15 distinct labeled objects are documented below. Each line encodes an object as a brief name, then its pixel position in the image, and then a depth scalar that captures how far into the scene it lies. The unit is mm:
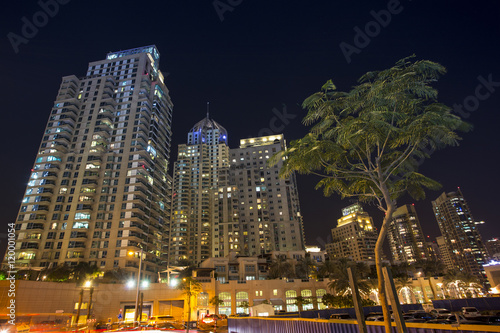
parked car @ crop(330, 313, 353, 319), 27591
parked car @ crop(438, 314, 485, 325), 26703
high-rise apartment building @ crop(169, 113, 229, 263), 155125
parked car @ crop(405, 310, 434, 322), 28083
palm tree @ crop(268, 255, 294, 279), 83562
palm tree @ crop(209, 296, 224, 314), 61500
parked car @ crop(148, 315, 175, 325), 47588
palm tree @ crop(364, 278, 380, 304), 63603
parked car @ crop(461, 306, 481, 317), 28547
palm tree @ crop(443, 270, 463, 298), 67938
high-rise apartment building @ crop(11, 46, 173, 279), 81688
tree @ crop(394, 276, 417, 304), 70750
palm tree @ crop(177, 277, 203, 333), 58153
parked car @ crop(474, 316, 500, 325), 23162
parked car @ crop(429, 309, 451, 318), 32287
